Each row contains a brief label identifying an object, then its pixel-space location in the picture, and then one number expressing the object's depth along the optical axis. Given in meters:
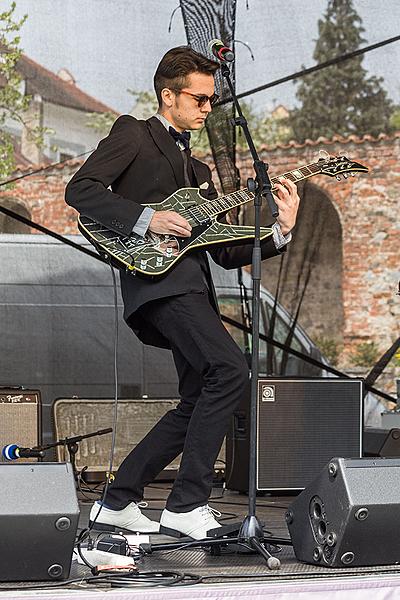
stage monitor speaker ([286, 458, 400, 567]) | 4.98
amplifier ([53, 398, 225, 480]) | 9.47
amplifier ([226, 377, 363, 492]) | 8.35
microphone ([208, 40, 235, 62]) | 5.66
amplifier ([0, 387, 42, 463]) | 8.88
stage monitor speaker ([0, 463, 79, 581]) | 4.63
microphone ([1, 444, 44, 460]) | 6.86
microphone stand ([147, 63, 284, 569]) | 5.36
